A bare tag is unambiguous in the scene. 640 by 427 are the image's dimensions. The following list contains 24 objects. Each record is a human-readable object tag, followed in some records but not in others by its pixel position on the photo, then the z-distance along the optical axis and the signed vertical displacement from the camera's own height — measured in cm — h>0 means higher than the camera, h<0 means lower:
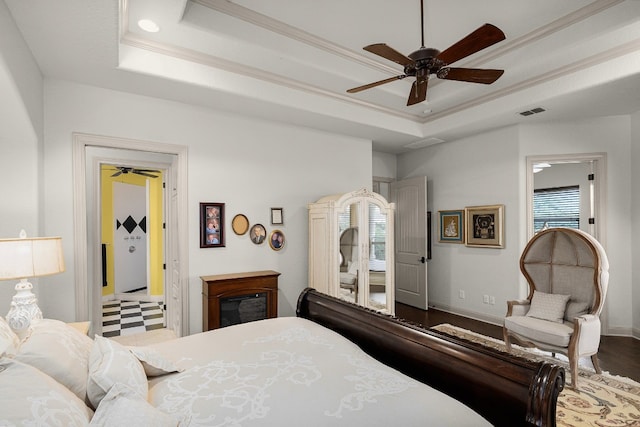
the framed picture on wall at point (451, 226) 496 -26
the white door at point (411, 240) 523 -50
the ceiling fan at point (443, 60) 197 +99
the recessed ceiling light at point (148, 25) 250 +143
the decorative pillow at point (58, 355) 118 -53
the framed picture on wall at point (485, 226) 443 -23
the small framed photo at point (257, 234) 381 -26
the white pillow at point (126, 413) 98 -61
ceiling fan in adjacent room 564 +70
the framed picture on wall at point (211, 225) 350 -14
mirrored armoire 378 -45
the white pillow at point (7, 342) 123 -51
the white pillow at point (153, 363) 150 -68
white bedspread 117 -72
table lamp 183 -29
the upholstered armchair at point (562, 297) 279 -84
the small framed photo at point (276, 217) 396 -7
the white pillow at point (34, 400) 82 -50
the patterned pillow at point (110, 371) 120 -60
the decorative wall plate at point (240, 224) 370 -14
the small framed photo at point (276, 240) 394 -34
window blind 596 +2
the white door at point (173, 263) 361 -58
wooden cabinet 330 -88
